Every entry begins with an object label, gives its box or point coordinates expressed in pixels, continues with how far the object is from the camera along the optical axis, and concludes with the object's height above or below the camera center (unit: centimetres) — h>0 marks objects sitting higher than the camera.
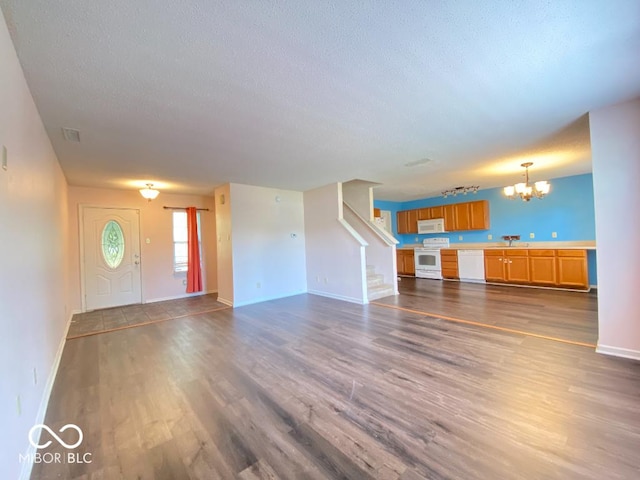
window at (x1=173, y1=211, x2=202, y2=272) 625 +14
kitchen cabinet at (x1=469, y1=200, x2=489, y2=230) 687 +56
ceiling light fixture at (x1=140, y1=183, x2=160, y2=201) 489 +104
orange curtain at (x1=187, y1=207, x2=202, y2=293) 631 -15
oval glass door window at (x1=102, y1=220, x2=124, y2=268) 546 +14
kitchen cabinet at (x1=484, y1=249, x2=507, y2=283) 632 -72
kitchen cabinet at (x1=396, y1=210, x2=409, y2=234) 848 +60
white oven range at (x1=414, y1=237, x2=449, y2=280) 744 -55
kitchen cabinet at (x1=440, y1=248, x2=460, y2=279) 710 -68
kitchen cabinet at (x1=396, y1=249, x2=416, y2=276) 805 -70
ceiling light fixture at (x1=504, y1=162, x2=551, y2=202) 446 +77
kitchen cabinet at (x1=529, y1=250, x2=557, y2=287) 562 -71
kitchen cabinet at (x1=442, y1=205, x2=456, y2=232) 738 +56
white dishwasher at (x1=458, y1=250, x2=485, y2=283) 667 -73
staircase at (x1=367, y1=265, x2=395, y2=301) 546 -99
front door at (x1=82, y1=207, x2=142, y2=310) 527 -12
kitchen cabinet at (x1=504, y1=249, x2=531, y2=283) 597 -70
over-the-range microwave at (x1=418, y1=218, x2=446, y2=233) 760 +36
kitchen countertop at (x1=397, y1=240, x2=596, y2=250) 550 -25
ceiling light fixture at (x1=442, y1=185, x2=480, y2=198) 637 +114
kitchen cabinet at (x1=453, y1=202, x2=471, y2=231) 713 +56
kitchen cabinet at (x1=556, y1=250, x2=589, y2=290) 527 -72
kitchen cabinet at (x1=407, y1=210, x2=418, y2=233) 823 +54
